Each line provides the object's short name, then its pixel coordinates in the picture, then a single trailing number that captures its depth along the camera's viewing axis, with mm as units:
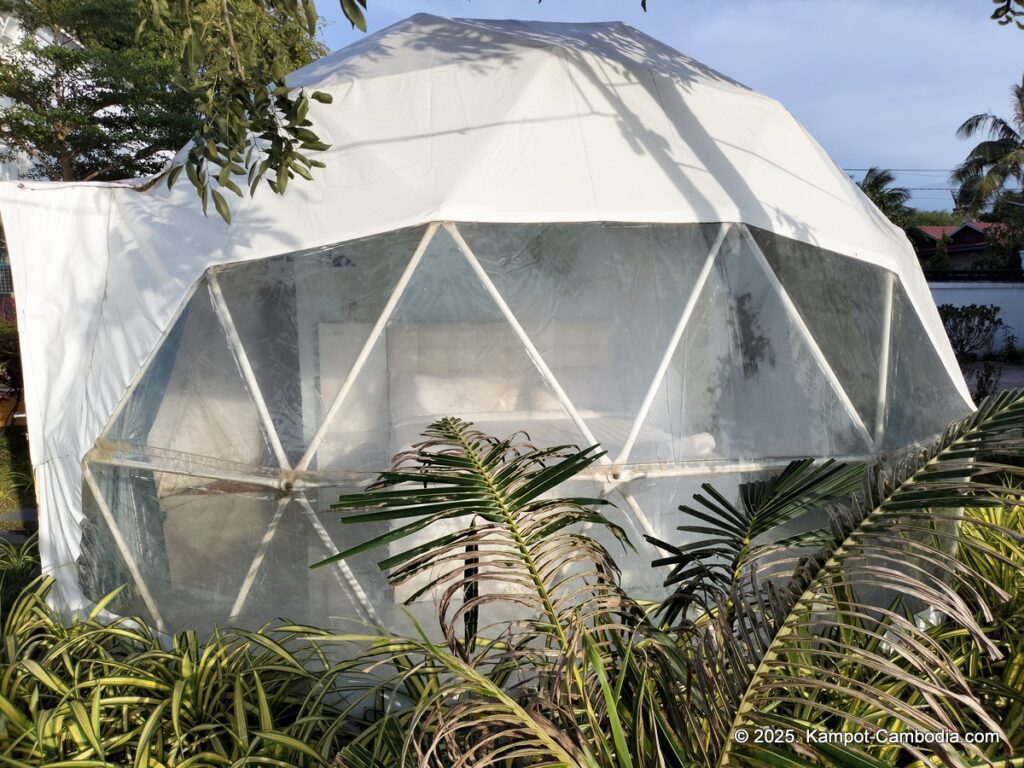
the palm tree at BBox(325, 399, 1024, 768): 1938
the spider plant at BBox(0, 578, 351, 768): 2957
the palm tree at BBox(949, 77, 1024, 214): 30016
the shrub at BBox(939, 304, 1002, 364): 20750
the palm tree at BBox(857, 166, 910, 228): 30188
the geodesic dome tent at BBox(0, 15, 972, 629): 4137
